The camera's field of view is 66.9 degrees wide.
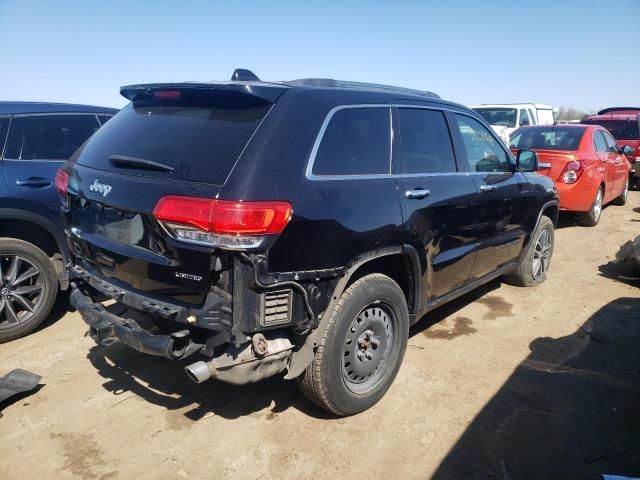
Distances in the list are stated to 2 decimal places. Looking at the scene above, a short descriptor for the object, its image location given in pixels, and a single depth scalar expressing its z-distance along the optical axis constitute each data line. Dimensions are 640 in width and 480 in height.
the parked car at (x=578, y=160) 7.37
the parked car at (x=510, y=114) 13.12
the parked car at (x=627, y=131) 11.62
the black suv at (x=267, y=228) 2.29
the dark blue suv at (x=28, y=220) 3.88
